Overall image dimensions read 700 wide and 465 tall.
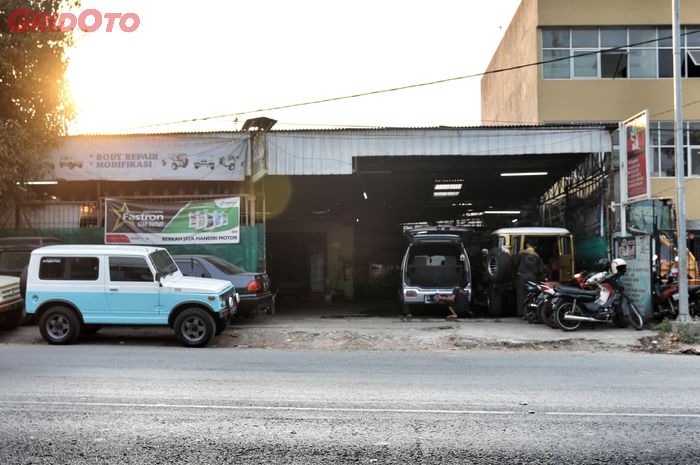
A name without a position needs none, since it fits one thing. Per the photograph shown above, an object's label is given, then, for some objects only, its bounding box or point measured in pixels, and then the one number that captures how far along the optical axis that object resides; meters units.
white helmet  12.46
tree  14.03
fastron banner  15.90
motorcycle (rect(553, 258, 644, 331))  12.45
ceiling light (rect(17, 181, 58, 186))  16.30
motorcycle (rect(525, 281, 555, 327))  13.04
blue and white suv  10.77
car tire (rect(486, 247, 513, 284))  15.15
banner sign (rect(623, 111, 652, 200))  13.07
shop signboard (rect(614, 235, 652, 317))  12.98
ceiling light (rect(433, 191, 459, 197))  23.72
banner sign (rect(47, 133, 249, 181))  15.90
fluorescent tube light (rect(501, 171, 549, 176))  18.70
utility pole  11.98
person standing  14.73
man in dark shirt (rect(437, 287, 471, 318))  15.26
